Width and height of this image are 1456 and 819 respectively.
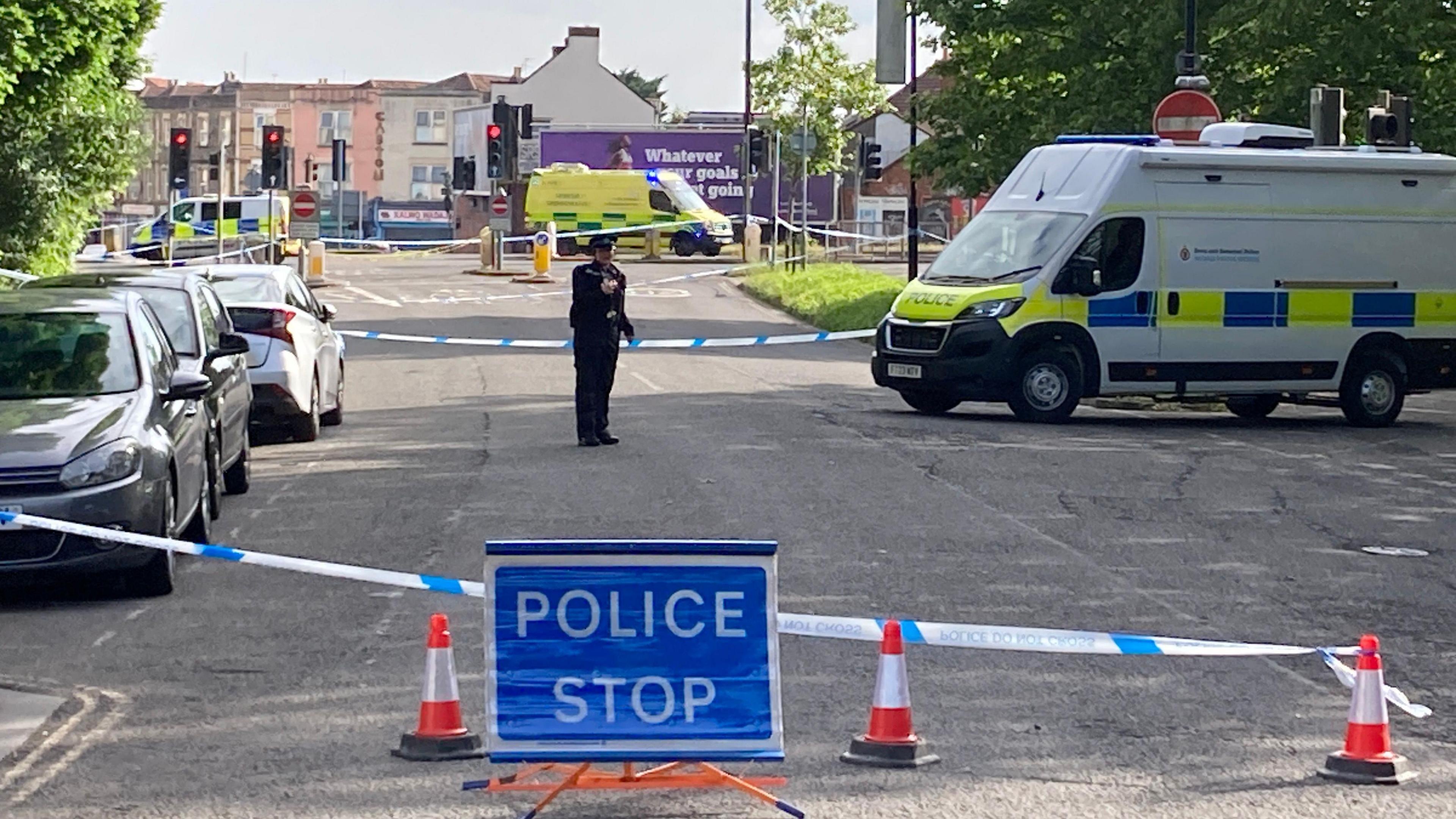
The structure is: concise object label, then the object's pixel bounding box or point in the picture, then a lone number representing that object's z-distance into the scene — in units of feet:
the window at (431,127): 426.10
